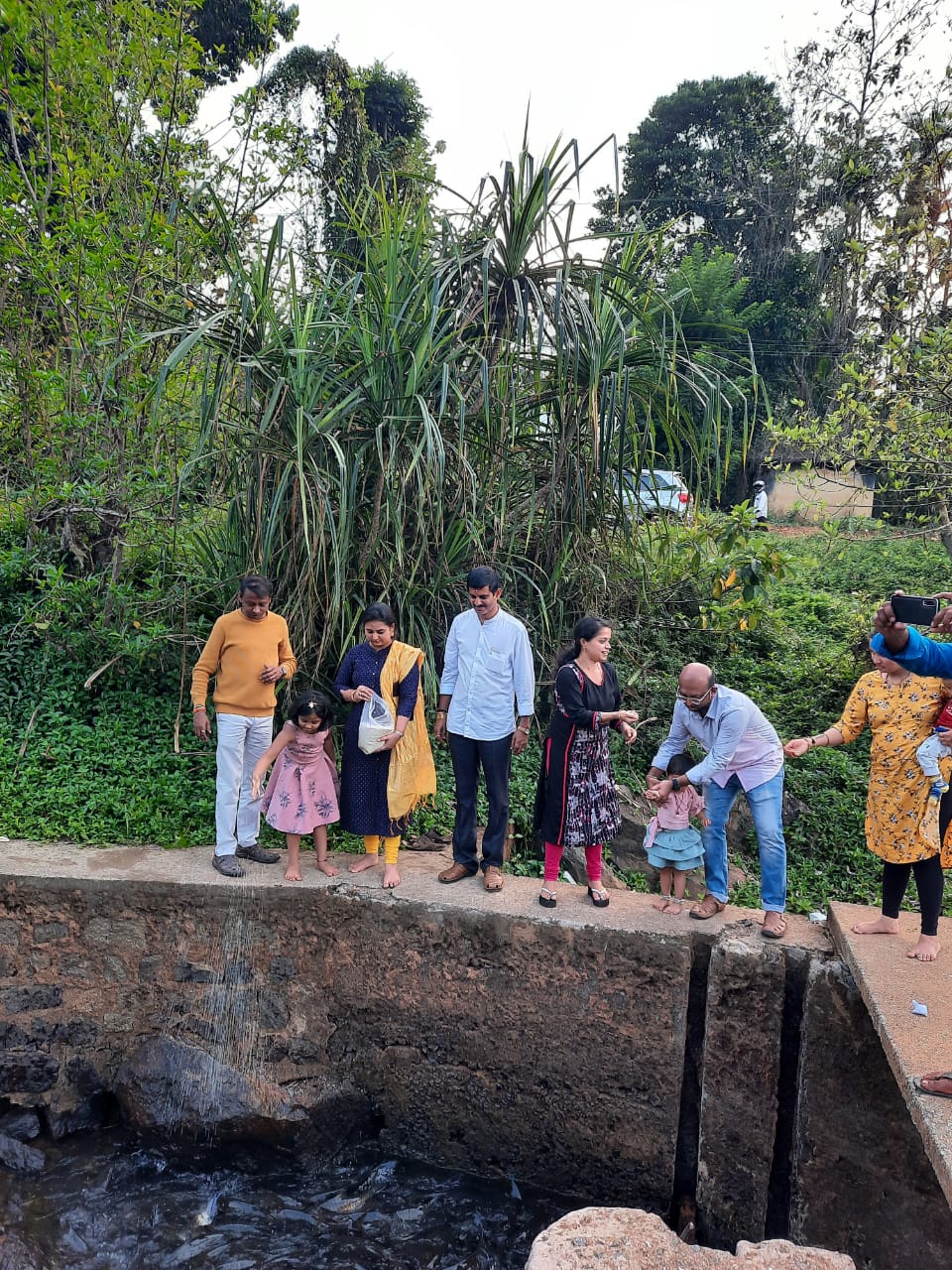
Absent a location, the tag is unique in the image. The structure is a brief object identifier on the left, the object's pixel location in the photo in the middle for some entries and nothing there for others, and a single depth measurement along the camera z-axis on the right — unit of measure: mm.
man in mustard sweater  3969
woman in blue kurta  3916
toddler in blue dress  3777
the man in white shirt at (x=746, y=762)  3527
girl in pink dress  3934
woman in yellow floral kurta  3225
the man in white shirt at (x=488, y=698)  3818
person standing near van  10389
